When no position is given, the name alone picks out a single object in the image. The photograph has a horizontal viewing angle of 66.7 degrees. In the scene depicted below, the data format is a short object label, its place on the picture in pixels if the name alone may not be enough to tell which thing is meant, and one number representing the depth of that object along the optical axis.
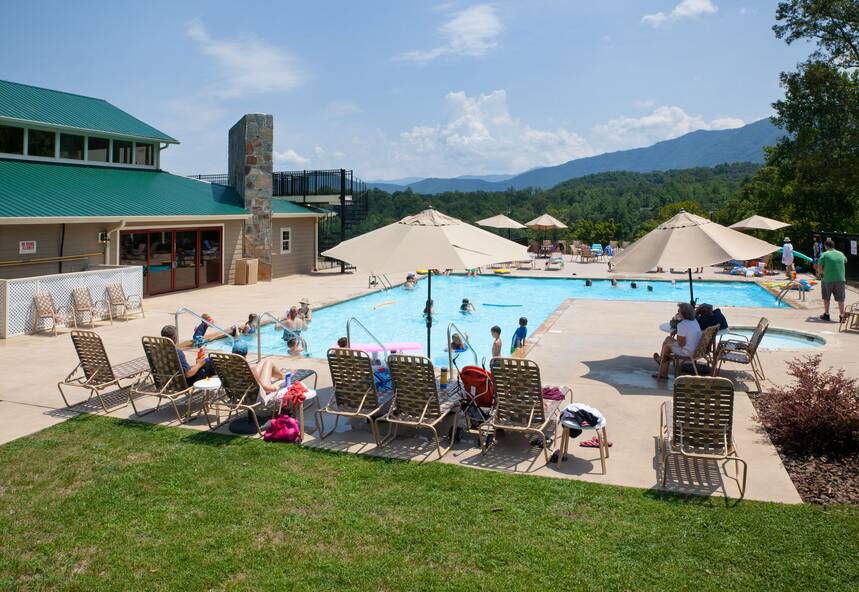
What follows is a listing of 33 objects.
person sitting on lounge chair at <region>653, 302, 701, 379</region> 9.12
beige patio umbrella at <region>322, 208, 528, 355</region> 8.19
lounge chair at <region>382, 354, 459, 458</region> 6.74
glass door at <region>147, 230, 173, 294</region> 19.98
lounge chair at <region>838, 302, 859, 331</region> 13.35
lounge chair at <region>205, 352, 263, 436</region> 7.25
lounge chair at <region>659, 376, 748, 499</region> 5.81
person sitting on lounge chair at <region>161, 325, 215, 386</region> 7.90
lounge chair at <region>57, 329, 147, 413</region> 8.06
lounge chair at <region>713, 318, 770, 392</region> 9.08
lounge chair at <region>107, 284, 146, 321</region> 15.09
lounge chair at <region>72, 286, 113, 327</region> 14.12
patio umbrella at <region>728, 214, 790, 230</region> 24.76
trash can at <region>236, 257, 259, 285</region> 22.84
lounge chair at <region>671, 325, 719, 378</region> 9.14
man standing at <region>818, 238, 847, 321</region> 14.12
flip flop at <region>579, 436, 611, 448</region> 6.82
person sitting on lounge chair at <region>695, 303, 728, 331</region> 10.05
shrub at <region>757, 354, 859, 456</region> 6.40
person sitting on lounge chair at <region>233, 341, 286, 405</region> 7.42
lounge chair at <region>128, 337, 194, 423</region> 7.73
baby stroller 7.18
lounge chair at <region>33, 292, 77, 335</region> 13.34
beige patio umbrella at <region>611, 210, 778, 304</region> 9.47
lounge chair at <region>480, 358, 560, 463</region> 6.49
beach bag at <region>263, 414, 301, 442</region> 7.01
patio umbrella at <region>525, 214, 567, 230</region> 31.88
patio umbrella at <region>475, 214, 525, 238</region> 29.91
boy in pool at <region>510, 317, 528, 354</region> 11.37
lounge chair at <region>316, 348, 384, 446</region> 7.10
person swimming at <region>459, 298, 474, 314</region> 19.53
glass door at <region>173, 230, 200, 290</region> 20.98
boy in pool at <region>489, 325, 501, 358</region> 10.28
